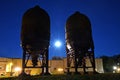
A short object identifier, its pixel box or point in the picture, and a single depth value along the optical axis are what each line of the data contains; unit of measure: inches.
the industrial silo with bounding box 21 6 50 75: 359.3
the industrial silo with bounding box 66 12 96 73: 392.9
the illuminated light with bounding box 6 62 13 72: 889.7
